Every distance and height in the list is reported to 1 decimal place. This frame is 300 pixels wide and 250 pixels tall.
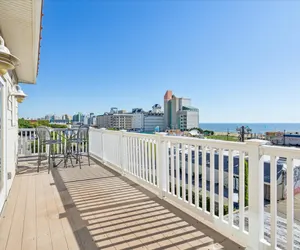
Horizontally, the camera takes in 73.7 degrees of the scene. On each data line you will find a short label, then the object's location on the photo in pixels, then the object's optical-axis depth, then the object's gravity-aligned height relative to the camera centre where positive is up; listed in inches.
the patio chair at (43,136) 200.8 -13.0
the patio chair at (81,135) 217.5 -13.0
